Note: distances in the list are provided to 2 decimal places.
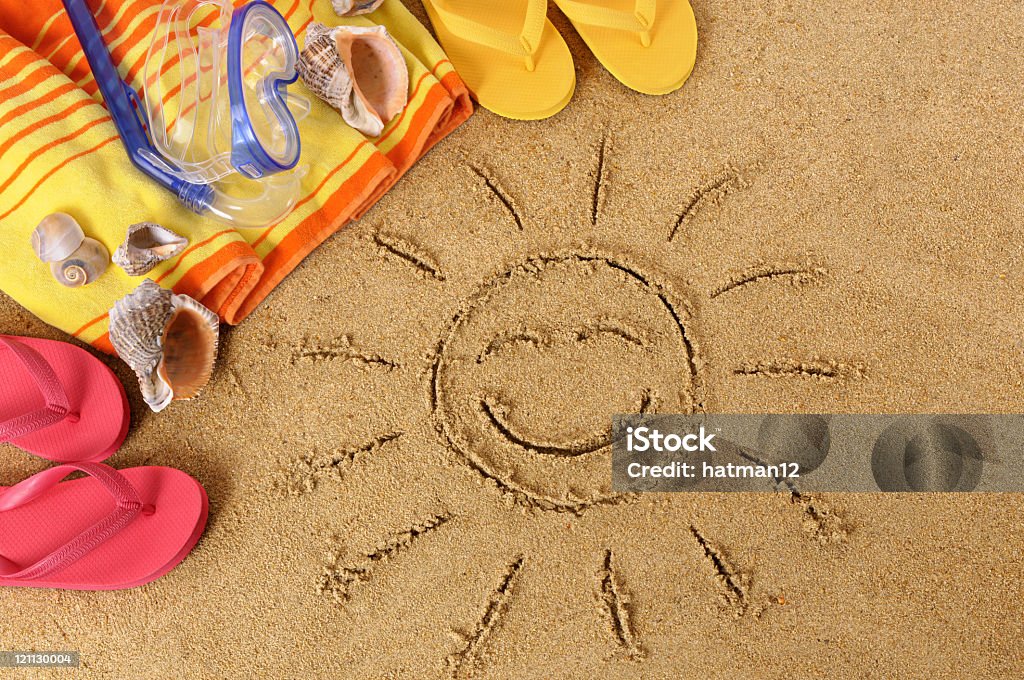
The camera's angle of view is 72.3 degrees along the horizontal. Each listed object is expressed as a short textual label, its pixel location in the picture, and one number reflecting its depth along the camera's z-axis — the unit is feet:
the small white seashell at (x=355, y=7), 3.19
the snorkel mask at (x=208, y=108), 2.93
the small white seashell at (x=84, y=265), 2.88
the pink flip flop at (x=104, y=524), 2.93
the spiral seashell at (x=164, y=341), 2.88
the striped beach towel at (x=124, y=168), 2.96
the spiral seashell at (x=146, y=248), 2.88
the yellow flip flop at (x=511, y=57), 3.24
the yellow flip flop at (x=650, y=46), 3.32
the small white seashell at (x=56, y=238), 2.87
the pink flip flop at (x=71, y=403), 3.07
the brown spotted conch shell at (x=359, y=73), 3.05
